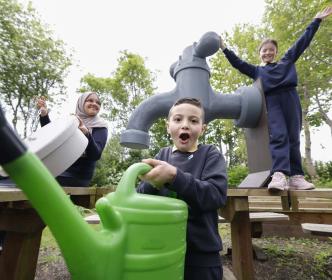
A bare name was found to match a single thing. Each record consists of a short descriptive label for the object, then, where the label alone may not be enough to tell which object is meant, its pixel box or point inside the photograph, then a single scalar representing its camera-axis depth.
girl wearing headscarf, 1.76
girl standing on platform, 1.70
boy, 0.71
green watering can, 0.37
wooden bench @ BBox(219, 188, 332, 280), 1.47
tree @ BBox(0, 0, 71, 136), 10.45
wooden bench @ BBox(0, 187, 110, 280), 1.25
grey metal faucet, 2.11
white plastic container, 1.06
